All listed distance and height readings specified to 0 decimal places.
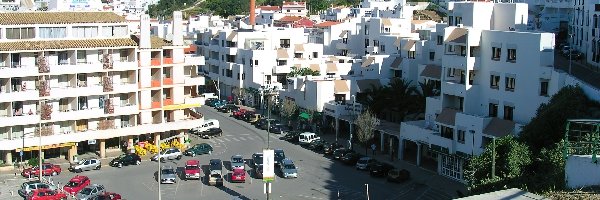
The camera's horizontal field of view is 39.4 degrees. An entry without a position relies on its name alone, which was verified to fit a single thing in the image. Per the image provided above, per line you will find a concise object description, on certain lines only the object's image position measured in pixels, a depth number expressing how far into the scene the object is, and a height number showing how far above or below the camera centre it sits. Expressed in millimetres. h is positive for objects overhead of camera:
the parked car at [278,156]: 53162 -7781
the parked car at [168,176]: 48594 -8207
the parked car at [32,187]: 44812 -8236
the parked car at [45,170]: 49875 -8217
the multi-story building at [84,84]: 52344 -3283
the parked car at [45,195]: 43469 -8414
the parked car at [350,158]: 53781 -7854
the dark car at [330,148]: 56906 -7656
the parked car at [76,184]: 46438 -8404
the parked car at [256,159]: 52125 -7835
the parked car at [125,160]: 53469 -8089
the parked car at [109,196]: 43025 -8361
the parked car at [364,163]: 51781 -7868
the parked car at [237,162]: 50991 -7866
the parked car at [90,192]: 44406 -8420
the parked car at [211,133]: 63597 -7472
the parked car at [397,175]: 48656 -8117
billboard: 41438 -6439
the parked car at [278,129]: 65438 -7323
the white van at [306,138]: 60281 -7372
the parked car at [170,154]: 54931 -7859
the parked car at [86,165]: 51656 -8153
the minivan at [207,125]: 63969 -6979
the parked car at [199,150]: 56906 -7880
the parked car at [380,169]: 50094 -7993
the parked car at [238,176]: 48812 -8201
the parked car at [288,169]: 49906 -8030
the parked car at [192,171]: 49625 -8071
